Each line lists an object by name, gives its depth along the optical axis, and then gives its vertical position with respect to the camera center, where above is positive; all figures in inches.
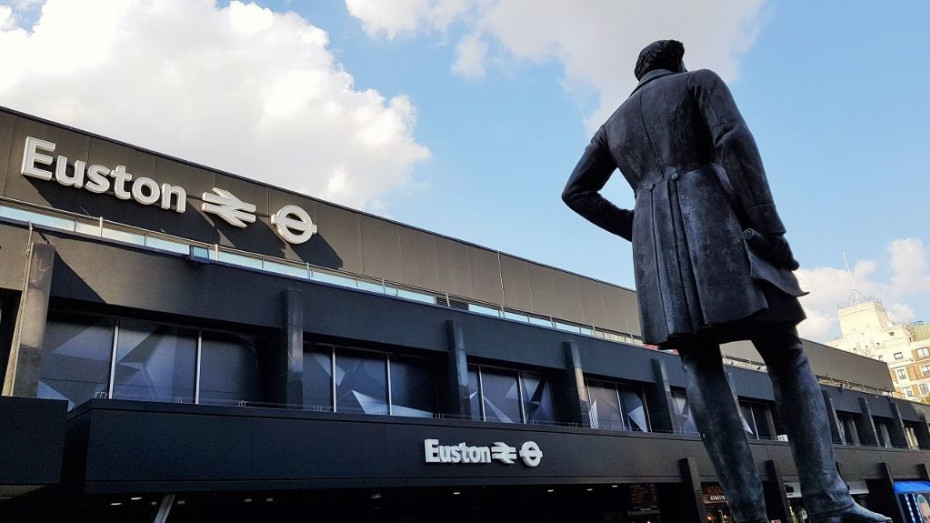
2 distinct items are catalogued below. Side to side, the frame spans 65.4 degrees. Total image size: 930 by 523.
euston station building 575.2 +199.7
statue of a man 161.2 +55.0
